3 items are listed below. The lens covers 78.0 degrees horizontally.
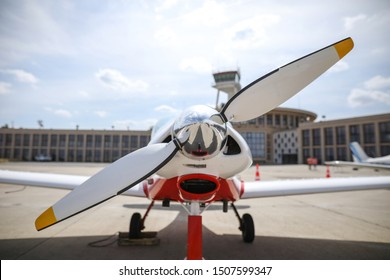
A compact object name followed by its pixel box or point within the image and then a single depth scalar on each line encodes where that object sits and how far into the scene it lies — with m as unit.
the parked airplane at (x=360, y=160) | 22.33
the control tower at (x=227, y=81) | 64.62
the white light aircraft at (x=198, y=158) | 2.62
